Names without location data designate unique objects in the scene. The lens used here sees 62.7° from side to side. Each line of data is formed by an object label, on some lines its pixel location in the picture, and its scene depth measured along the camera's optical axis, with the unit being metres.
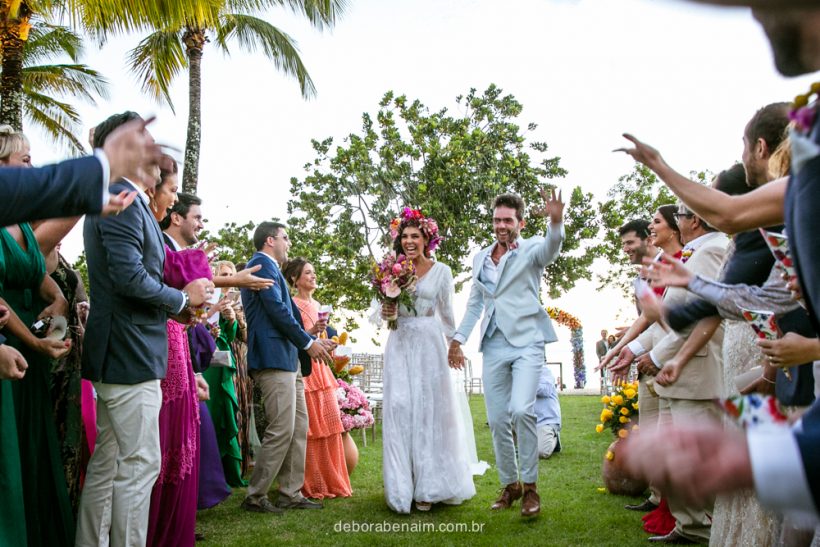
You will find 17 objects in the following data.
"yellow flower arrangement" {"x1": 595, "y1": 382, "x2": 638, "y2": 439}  6.33
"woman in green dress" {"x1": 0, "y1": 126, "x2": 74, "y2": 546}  3.27
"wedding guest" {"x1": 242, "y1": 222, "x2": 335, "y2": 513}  5.96
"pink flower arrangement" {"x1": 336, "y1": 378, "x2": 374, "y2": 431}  7.98
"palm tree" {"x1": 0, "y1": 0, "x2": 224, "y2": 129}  11.58
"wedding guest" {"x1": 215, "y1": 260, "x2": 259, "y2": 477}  7.68
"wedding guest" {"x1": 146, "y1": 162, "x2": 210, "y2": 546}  4.02
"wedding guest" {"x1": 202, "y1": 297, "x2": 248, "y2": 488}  6.79
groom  5.75
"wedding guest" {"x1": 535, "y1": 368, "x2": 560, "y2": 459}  8.92
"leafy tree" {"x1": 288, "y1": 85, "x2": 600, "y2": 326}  20.81
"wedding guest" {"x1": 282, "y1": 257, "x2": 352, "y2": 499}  6.80
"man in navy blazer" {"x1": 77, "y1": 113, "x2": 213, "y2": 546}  3.38
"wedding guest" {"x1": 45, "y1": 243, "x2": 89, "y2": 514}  3.64
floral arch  31.58
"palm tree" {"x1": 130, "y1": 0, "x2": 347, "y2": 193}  15.51
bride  6.08
